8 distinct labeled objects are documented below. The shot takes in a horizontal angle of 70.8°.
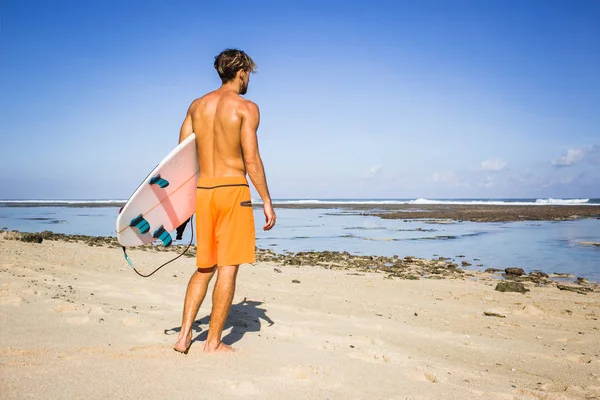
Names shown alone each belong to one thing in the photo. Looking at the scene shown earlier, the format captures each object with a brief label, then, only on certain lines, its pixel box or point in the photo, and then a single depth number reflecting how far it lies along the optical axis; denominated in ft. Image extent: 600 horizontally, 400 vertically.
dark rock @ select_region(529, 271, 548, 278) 30.71
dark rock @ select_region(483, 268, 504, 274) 33.12
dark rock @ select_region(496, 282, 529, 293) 25.38
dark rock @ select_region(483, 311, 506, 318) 19.30
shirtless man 10.80
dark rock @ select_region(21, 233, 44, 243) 37.54
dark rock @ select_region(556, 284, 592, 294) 26.00
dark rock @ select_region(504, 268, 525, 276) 31.48
